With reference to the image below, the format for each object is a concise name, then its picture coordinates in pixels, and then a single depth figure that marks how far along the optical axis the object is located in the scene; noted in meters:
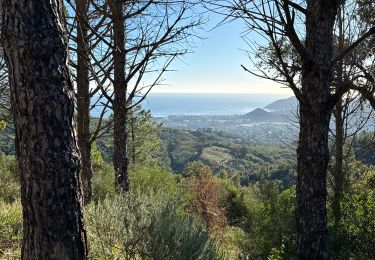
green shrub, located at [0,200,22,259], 4.01
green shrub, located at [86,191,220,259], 3.32
